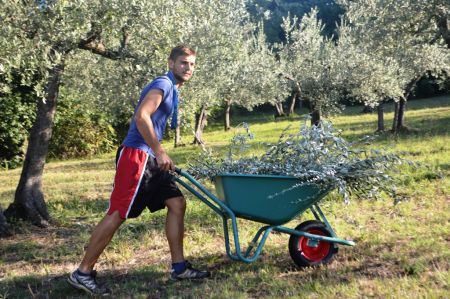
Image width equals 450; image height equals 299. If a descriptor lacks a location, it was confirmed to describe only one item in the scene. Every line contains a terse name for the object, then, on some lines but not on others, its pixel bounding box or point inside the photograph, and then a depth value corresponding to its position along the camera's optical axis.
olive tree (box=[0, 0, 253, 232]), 4.93
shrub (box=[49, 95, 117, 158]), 17.61
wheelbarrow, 3.90
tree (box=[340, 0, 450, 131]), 9.14
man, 3.70
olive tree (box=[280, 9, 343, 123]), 17.03
